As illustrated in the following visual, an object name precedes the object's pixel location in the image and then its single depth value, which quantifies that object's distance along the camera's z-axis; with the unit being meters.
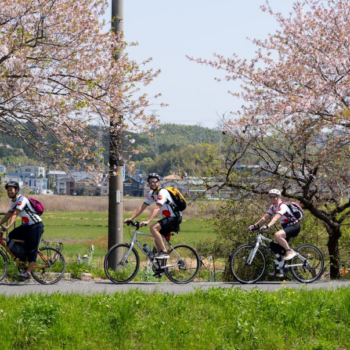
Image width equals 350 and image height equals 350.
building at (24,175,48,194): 190.99
